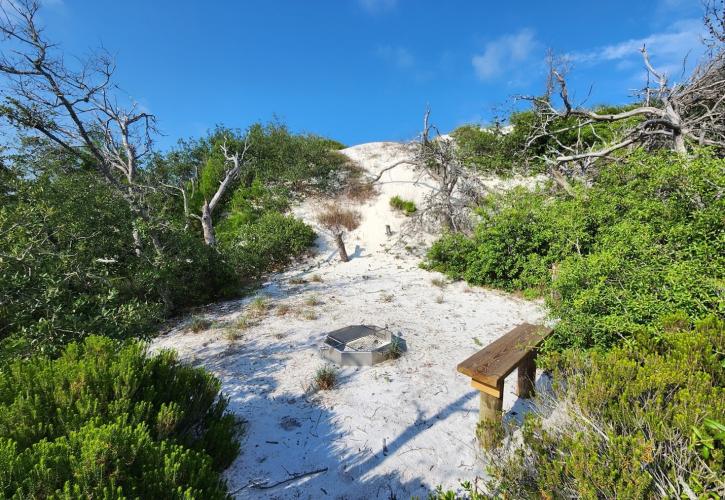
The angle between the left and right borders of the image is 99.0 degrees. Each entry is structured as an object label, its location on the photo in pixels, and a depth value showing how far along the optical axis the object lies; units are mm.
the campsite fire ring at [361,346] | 4227
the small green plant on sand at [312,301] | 6516
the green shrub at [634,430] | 1434
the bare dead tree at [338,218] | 12000
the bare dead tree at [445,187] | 9773
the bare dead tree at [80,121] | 5004
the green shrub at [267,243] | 9227
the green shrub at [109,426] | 1507
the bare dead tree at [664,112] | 5957
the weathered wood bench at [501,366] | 2736
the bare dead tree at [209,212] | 9805
